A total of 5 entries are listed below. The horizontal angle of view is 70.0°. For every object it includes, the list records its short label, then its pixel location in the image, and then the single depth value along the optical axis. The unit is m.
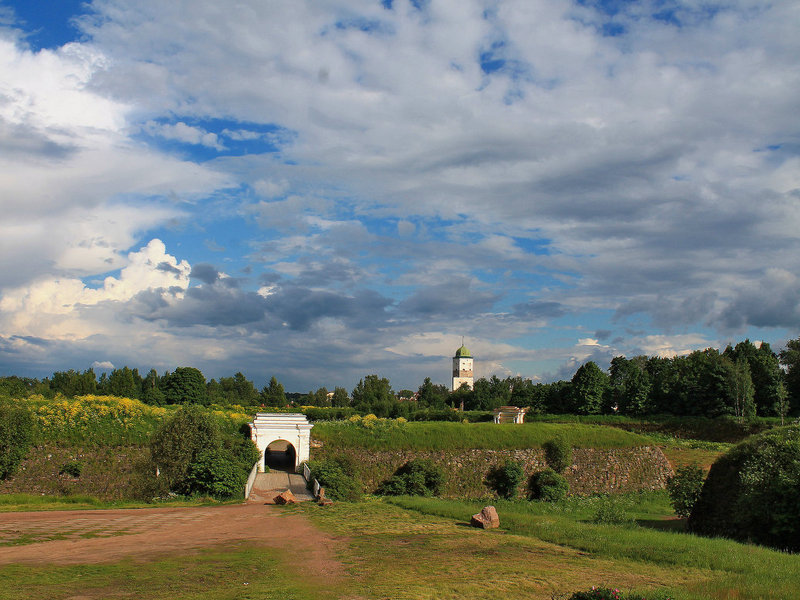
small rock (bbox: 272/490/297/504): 23.67
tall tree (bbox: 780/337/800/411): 59.69
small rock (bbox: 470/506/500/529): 19.45
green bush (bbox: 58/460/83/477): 29.41
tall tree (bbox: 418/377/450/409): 98.98
